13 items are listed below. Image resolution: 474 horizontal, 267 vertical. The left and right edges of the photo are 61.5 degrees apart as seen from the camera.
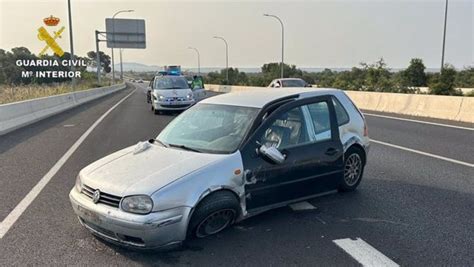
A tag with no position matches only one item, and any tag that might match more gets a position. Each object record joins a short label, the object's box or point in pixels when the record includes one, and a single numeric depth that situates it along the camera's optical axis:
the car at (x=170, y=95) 17.28
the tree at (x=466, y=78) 44.97
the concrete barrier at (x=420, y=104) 14.46
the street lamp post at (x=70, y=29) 27.89
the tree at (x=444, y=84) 25.53
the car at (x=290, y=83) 25.16
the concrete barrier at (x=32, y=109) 12.28
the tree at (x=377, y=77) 32.88
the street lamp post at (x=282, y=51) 43.06
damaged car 3.59
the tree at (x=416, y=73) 47.59
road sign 48.53
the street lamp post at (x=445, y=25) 29.33
